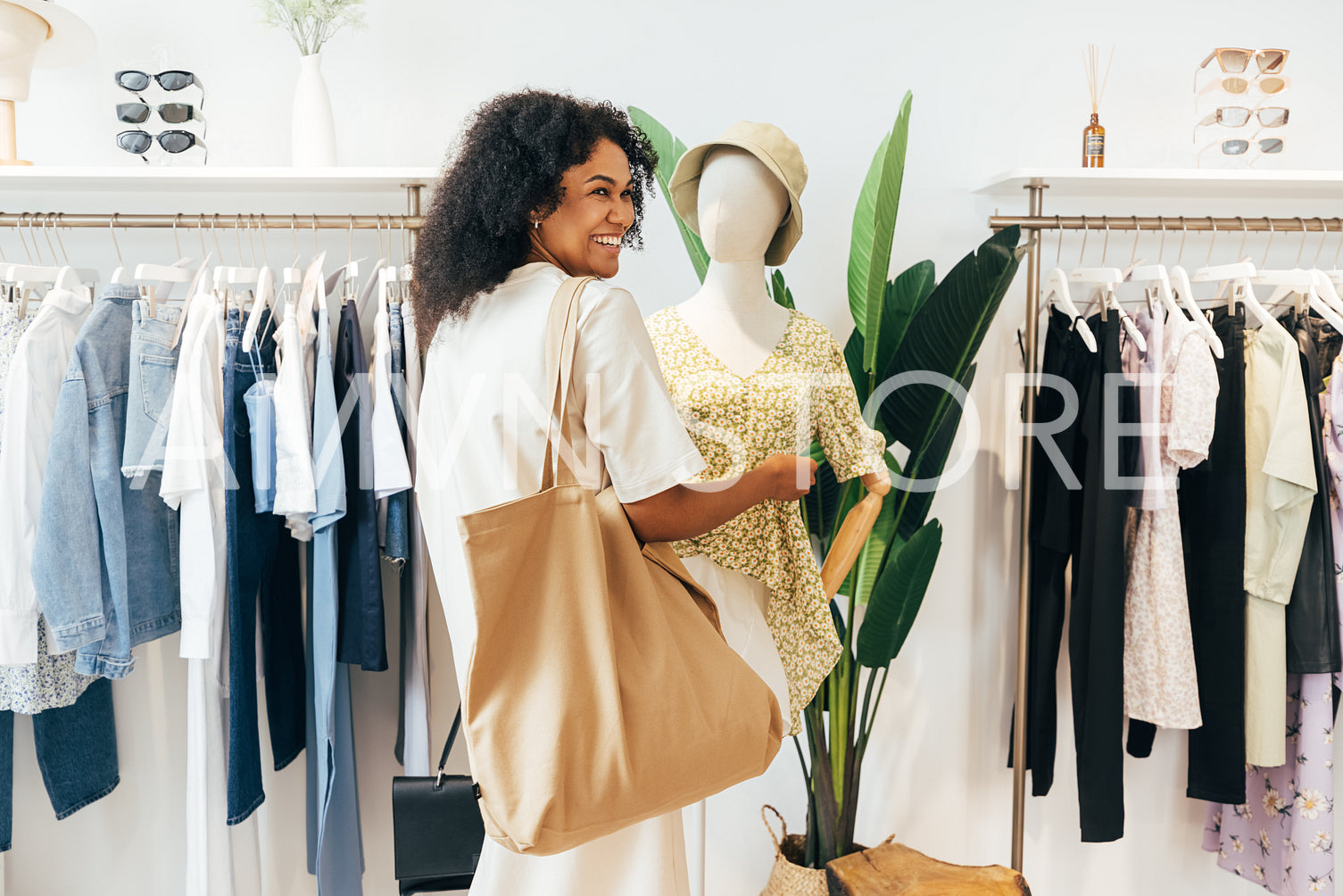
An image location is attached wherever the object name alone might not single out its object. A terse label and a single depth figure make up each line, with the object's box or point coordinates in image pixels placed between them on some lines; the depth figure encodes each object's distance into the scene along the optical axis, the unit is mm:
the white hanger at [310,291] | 1746
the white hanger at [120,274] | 1719
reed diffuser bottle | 1927
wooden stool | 1614
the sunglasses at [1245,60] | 1943
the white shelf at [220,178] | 1710
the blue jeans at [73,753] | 1797
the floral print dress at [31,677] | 1660
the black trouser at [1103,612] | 1796
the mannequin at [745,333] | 1291
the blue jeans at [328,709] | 1681
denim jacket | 1569
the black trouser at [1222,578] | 1795
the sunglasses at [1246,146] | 1994
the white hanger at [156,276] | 1663
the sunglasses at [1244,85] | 1971
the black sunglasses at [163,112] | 1836
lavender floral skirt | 1805
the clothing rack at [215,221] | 1781
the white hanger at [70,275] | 1713
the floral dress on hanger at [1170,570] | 1742
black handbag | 1444
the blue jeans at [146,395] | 1634
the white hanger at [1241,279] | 1827
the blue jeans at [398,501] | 1731
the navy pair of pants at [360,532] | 1723
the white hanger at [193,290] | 1711
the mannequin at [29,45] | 1697
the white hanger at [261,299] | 1666
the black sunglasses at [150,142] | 1815
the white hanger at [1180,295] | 1787
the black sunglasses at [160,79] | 1815
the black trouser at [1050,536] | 1882
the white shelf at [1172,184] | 1837
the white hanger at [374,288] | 1747
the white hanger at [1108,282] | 1843
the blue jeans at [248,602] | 1669
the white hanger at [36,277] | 1705
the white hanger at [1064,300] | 1839
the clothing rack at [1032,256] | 1893
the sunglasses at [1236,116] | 1993
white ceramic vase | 1816
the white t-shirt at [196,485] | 1610
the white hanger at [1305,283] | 1817
